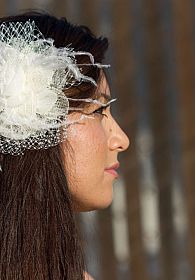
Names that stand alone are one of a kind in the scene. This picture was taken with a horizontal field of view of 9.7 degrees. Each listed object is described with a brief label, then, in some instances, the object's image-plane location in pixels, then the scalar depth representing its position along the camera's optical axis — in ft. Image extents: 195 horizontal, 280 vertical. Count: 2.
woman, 4.92
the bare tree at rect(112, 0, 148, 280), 10.81
